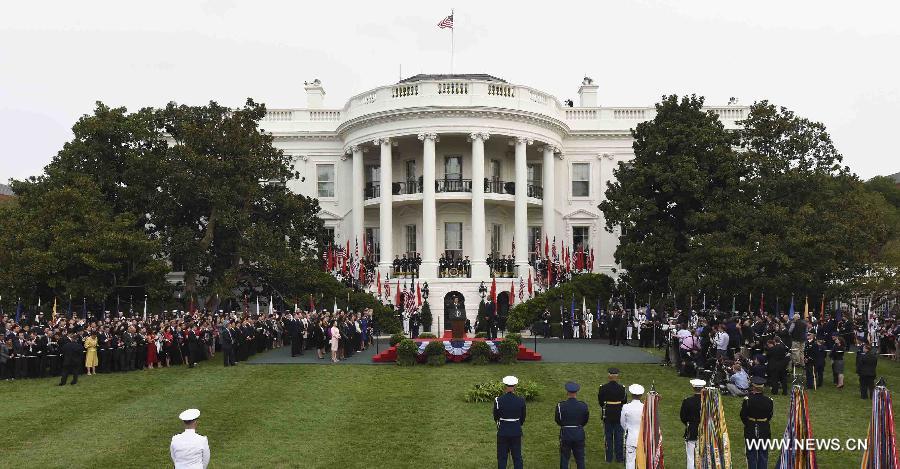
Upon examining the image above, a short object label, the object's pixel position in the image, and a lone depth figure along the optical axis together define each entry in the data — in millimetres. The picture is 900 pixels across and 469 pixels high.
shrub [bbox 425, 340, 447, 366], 24266
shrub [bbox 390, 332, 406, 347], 25797
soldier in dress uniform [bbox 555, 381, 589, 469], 10969
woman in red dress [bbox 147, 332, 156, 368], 24156
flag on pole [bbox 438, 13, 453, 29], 41656
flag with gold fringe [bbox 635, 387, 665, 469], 9805
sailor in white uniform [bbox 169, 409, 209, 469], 8672
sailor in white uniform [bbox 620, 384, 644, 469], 11133
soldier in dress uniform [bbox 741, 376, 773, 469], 10859
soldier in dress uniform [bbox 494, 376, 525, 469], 10891
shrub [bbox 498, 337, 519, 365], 24422
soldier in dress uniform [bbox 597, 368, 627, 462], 11977
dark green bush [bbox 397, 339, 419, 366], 24234
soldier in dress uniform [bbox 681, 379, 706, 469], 11000
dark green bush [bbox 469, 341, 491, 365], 24406
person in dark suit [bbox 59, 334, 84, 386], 20830
